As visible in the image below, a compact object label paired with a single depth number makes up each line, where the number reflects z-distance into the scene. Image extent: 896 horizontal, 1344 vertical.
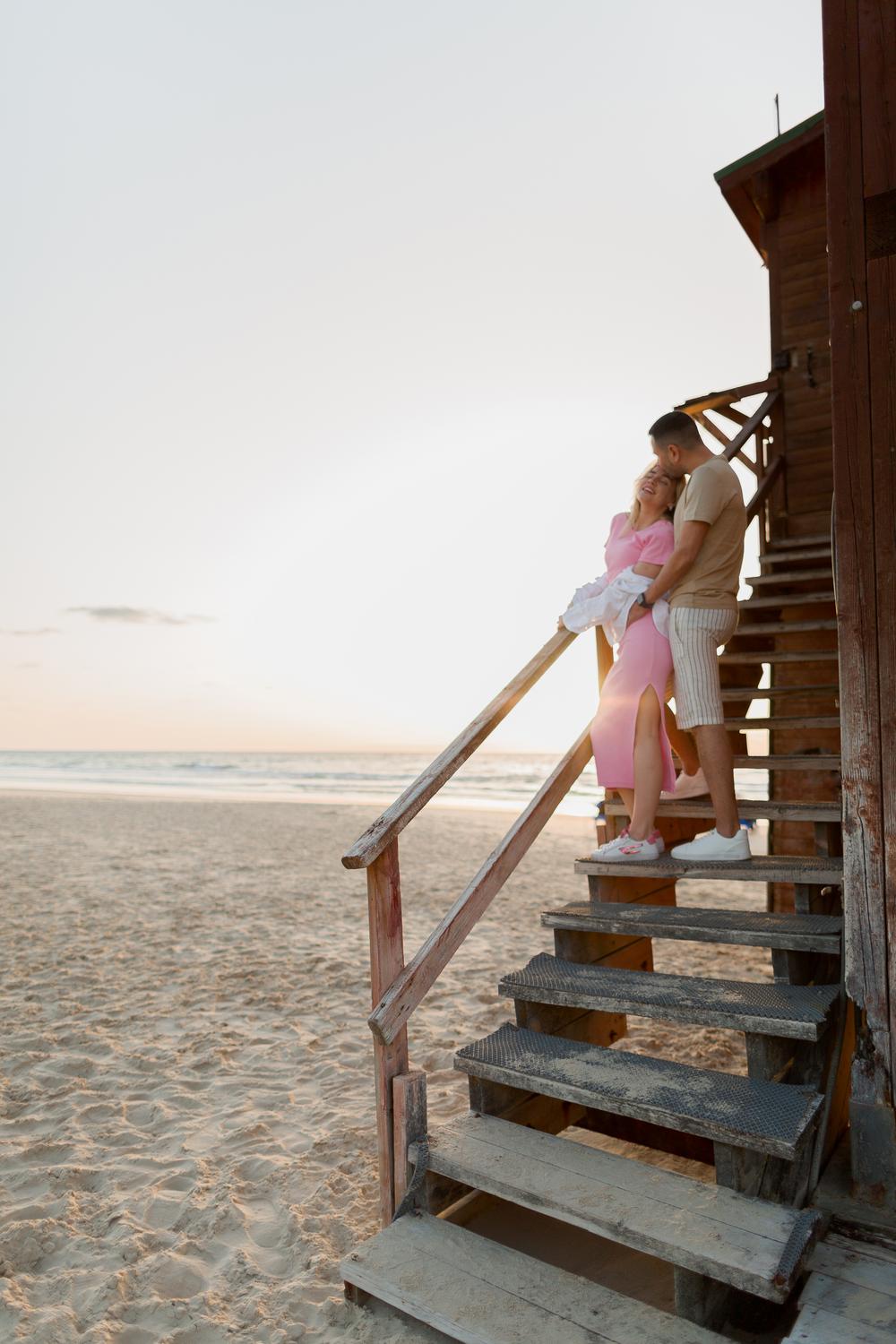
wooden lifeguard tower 2.07
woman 3.45
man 3.29
